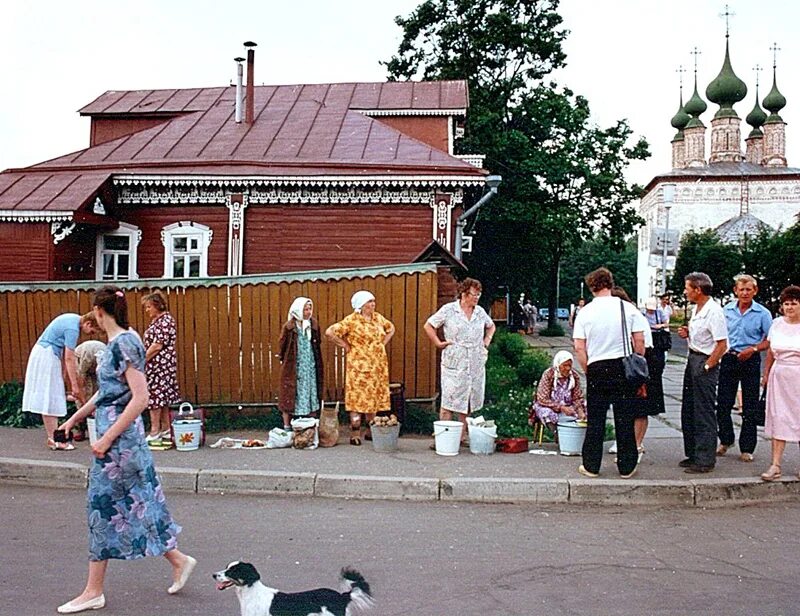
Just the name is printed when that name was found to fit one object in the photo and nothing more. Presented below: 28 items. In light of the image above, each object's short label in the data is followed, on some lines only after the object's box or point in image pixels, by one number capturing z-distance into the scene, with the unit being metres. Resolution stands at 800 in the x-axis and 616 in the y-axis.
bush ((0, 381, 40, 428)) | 11.09
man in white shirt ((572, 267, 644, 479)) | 7.91
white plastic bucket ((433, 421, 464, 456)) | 9.18
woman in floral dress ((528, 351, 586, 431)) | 9.63
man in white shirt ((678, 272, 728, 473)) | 8.27
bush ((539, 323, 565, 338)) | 47.03
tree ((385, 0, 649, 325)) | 35.28
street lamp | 18.78
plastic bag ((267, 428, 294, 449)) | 9.59
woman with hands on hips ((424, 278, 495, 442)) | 9.53
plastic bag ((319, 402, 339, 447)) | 9.73
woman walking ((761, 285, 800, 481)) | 8.04
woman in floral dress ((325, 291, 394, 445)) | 9.97
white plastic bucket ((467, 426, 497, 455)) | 9.24
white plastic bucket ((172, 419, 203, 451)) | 9.38
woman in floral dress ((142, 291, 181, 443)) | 9.77
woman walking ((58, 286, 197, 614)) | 4.85
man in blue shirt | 9.05
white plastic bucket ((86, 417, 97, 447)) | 8.92
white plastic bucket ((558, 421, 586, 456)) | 9.21
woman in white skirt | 9.62
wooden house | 16.52
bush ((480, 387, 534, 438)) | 10.73
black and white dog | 4.20
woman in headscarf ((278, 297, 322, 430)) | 10.13
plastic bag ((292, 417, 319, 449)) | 9.54
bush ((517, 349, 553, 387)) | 17.28
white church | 87.69
